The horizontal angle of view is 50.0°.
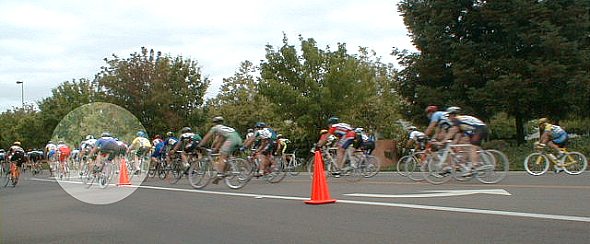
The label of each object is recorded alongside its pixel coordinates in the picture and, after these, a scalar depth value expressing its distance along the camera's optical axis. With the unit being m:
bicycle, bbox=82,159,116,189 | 17.95
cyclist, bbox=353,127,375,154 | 18.56
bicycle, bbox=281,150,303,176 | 21.24
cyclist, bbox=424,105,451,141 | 14.22
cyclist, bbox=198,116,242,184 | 15.16
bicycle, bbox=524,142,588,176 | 17.25
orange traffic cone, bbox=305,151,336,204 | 10.66
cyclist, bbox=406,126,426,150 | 17.87
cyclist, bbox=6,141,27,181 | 23.00
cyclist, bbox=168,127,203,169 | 19.27
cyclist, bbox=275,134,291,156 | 21.93
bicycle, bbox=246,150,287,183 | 16.89
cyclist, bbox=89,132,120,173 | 17.45
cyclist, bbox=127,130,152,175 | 21.16
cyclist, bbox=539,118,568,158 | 17.55
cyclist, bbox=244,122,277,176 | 16.95
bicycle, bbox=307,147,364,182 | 17.01
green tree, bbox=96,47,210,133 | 37.38
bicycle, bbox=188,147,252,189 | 15.32
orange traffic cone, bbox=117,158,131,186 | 18.58
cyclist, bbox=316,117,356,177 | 16.81
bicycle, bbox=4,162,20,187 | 23.16
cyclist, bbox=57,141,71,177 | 25.70
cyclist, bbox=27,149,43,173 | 36.34
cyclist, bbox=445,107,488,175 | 13.38
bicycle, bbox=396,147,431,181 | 15.34
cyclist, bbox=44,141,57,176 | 27.70
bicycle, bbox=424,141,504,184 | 13.32
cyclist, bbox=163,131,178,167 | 21.28
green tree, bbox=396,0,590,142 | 24.97
